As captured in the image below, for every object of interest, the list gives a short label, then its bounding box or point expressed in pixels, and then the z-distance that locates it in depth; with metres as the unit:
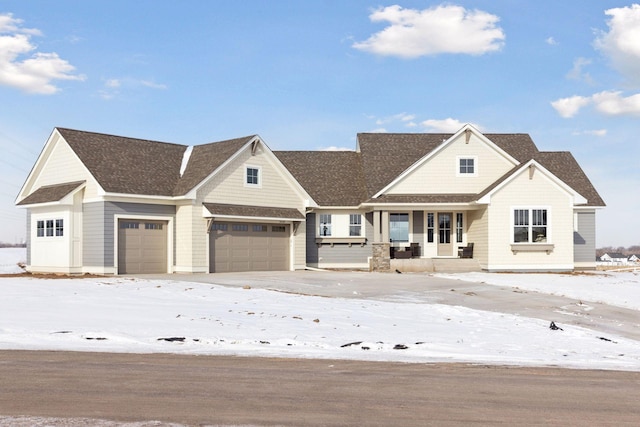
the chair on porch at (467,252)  32.47
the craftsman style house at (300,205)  27.92
